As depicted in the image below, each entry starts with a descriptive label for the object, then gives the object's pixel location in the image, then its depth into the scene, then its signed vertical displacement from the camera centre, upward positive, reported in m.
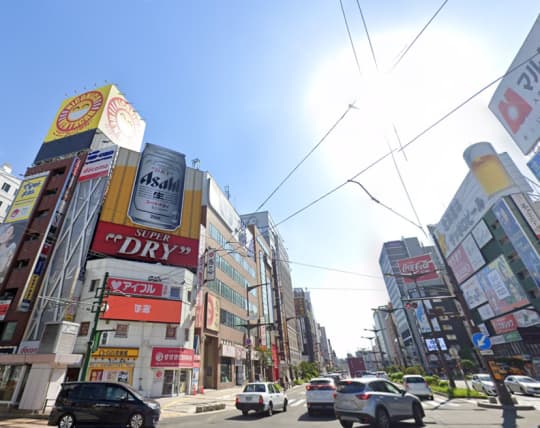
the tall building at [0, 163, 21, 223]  53.47 +37.49
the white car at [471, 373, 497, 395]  20.62 -1.63
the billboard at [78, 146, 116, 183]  35.47 +25.87
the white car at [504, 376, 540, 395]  20.45 -1.87
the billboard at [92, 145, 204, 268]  31.58 +18.97
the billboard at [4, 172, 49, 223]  34.50 +22.44
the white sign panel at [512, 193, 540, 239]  45.09 +20.97
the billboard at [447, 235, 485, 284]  59.84 +20.12
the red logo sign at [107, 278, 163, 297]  27.09 +8.97
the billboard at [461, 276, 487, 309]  59.41 +12.93
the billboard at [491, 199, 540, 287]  42.84 +16.77
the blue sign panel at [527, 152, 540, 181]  25.21 +15.11
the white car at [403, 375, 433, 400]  18.86 -1.21
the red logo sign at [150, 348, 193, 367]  25.75 +2.53
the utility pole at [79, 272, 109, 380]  15.45 +2.61
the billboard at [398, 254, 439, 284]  66.23 +21.40
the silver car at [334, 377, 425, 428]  8.96 -0.98
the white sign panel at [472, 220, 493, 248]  56.28 +22.50
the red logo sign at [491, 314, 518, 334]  50.12 +5.53
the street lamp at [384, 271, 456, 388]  21.78 -0.22
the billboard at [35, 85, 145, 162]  40.47 +36.22
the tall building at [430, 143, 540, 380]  45.91 +17.20
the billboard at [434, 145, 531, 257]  51.22 +29.45
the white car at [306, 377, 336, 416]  13.66 -0.91
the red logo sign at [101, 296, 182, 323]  25.53 +6.72
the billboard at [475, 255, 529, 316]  48.47 +11.44
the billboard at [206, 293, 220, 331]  33.34 +7.71
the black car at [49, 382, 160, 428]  10.19 -0.41
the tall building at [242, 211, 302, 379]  71.25 +21.56
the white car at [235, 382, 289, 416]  13.54 -0.79
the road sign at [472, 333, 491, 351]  14.24 +0.83
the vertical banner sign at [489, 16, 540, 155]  19.12 +16.87
